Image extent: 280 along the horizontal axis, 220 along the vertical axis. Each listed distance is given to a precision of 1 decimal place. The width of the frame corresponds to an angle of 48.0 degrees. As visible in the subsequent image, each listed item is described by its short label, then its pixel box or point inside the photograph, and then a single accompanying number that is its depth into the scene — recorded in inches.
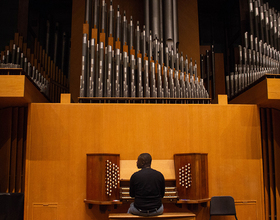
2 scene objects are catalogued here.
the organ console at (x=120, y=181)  213.3
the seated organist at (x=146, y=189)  165.5
